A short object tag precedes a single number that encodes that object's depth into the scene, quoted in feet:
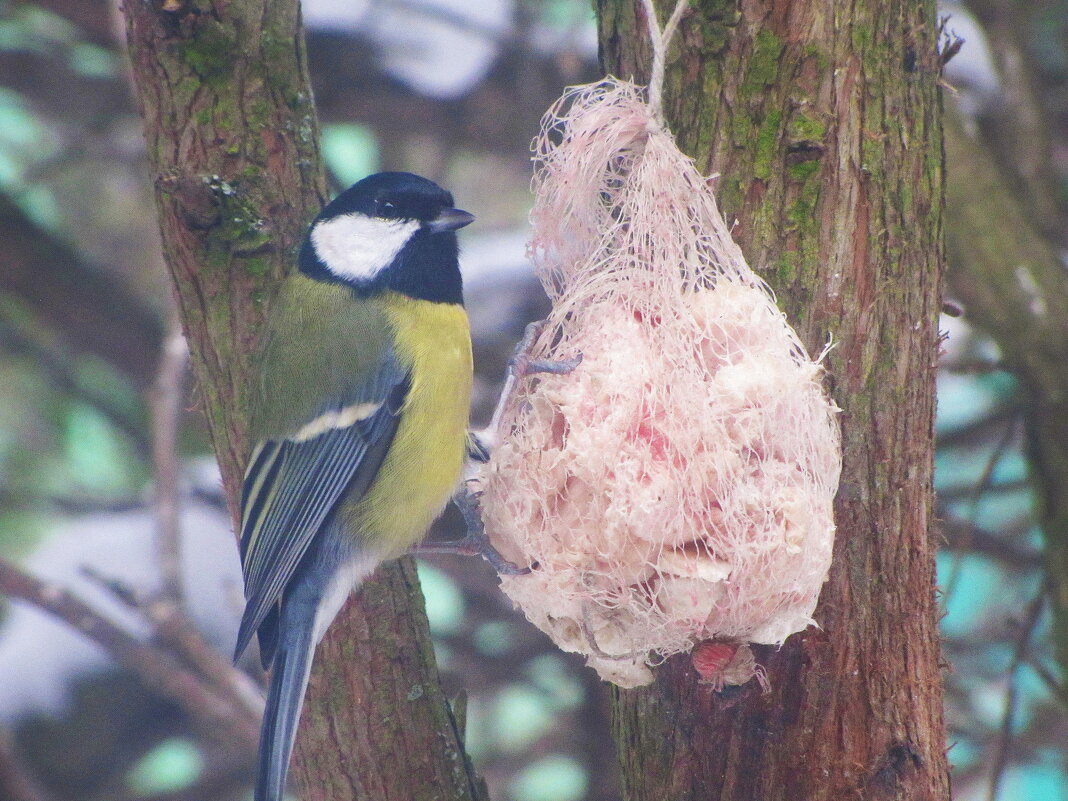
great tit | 11.88
